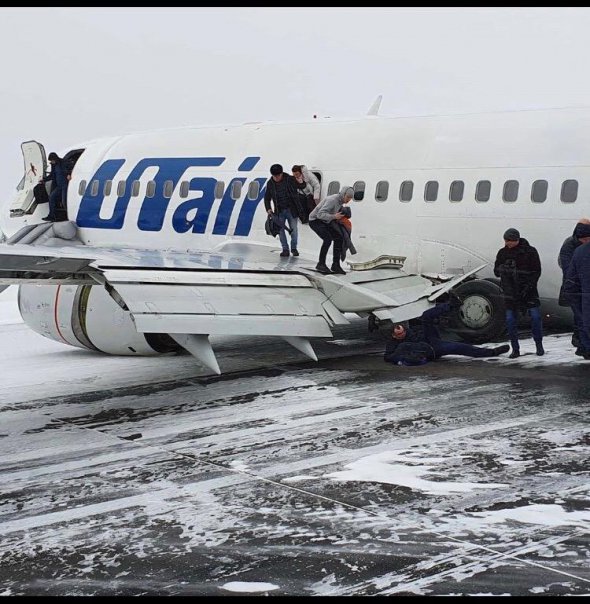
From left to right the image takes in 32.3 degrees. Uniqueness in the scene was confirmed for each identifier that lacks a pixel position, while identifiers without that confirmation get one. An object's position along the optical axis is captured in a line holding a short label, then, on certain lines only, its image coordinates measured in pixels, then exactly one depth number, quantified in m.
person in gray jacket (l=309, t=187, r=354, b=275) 15.77
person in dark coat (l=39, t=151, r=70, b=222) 20.72
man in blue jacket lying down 14.86
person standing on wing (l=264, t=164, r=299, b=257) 16.88
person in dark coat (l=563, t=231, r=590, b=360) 13.71
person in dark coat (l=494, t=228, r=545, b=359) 14.77
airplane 13.03
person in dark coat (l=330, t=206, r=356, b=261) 15.92
